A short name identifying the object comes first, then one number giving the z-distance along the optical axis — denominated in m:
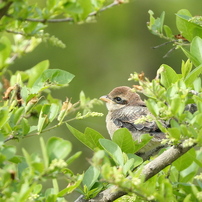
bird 8.43
